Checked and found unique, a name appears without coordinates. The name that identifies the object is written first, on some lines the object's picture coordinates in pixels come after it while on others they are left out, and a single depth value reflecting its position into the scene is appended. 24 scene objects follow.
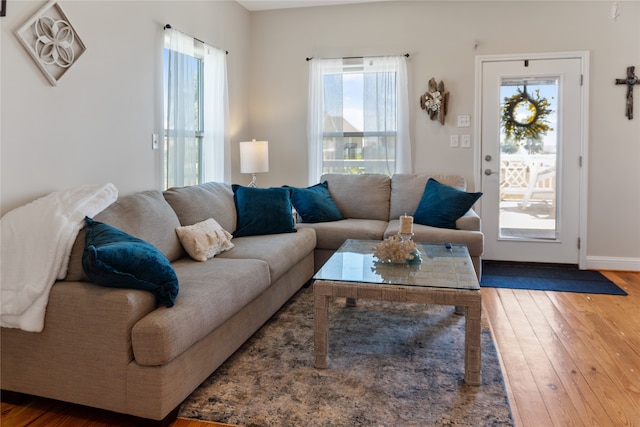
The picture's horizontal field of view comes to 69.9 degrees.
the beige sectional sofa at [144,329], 1.80
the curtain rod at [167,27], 3.38
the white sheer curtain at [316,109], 4.81
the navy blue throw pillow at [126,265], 1.80
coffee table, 2.17
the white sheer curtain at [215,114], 4.12
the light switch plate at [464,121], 4.59
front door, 4.42
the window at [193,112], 3.47
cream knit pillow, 2.80
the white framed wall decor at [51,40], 2.34
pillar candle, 2.85
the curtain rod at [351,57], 4.63
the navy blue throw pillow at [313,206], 4.13
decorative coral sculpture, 2.66
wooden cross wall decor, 4.23
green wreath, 4.48
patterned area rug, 1.94
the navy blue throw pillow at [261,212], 3.56
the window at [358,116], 4.67
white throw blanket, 1.89
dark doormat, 3.82
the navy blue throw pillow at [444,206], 3.85
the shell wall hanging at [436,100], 4.57
